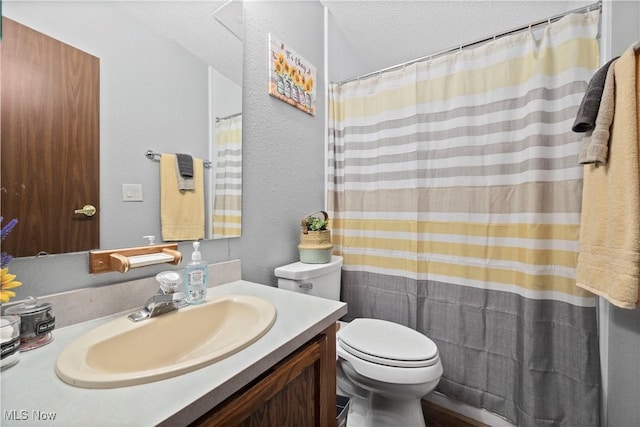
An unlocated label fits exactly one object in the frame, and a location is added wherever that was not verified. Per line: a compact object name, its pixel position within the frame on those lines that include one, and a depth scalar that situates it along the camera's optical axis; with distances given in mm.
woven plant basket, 1306
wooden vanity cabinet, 449
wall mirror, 627
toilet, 1003
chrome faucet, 662
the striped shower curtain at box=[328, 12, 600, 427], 1091
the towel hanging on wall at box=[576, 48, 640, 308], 815
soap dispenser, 772
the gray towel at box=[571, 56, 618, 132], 920
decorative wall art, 1230
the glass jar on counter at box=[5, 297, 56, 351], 509
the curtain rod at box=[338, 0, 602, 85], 1055
